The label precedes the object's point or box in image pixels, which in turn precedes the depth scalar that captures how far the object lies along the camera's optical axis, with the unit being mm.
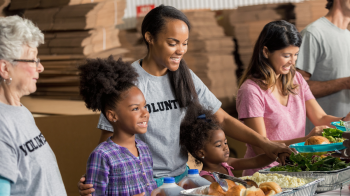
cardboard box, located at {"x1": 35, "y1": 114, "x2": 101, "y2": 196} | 3105
